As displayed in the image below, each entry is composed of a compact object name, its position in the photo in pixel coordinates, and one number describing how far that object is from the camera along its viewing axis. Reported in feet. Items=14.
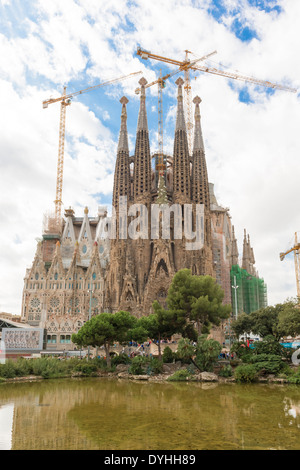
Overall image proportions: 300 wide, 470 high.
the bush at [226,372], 81.87
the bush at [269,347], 85.40
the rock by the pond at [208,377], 79.64
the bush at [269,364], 78.12
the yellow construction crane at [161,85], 235.73
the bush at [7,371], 78.72
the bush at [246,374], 76.59
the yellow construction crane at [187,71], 246.51
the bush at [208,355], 82.84
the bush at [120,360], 96.58
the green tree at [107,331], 91.40
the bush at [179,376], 80.58
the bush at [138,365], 86.89
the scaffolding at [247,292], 225.35
